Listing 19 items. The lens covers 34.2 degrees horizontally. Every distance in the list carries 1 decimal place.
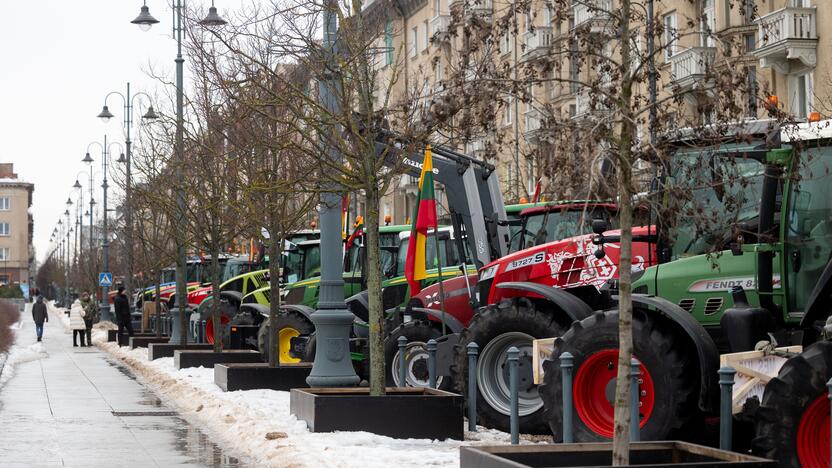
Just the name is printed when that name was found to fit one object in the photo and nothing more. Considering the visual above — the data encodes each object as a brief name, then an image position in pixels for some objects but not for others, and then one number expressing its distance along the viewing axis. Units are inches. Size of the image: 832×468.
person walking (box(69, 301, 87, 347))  1730.1
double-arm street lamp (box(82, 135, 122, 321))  2212.4
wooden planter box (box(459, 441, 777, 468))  344.5
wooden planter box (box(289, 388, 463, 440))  515.2
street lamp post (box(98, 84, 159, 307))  1317.3
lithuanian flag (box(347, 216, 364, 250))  940.6
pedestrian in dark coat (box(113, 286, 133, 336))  1566.2
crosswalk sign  2271.2
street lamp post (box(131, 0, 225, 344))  1010.1
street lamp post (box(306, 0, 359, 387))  614.5
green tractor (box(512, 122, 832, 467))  401.1
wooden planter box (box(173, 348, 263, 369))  961.5
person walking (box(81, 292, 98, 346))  1733.5
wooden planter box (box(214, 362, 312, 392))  753.0
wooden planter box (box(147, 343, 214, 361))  1162.6
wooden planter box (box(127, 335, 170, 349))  1446.2
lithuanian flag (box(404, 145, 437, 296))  649.0
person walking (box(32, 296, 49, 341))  1854.1
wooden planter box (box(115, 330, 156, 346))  1557.6
